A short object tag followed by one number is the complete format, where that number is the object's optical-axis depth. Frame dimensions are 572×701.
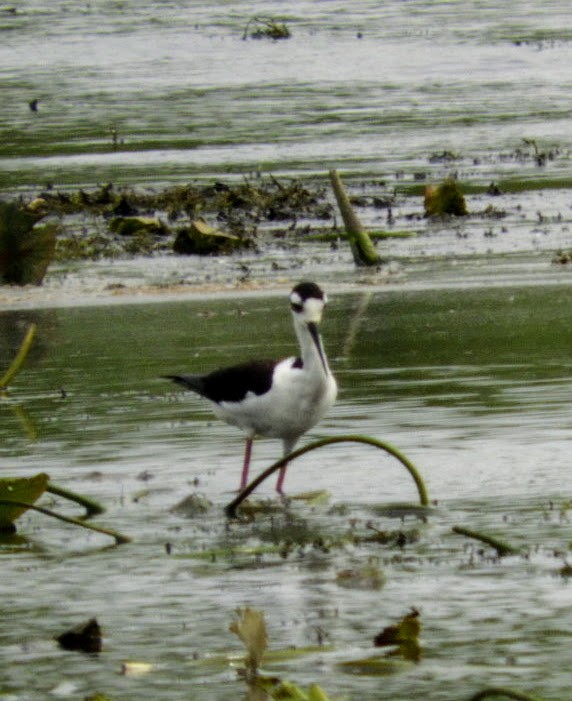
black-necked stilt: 21.72
